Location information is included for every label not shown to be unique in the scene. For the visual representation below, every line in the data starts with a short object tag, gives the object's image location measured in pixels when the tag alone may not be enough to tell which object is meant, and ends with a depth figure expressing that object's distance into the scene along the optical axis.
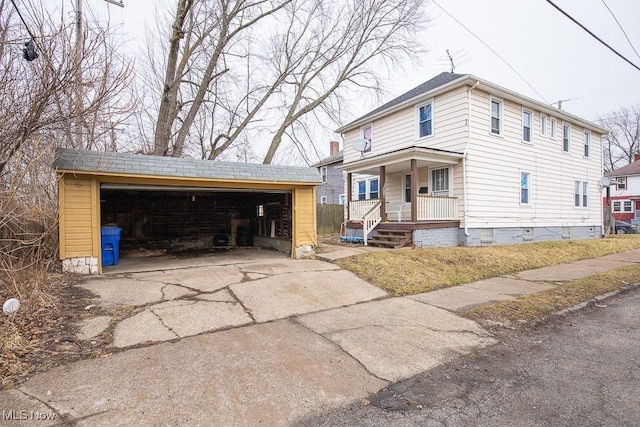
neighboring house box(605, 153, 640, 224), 31.88
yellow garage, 7.05
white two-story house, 11.62
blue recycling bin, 8.52
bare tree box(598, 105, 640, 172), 42.50
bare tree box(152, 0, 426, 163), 13.96
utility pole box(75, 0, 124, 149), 4.84
